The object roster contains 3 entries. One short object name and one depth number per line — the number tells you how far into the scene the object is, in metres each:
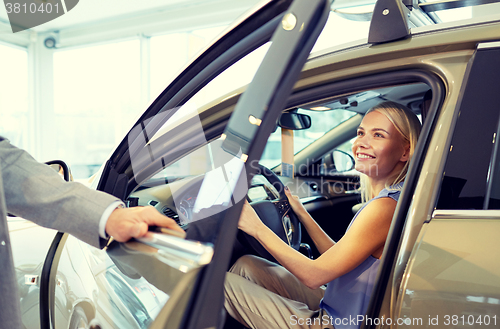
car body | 0.60
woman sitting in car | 1.11
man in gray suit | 0.71
